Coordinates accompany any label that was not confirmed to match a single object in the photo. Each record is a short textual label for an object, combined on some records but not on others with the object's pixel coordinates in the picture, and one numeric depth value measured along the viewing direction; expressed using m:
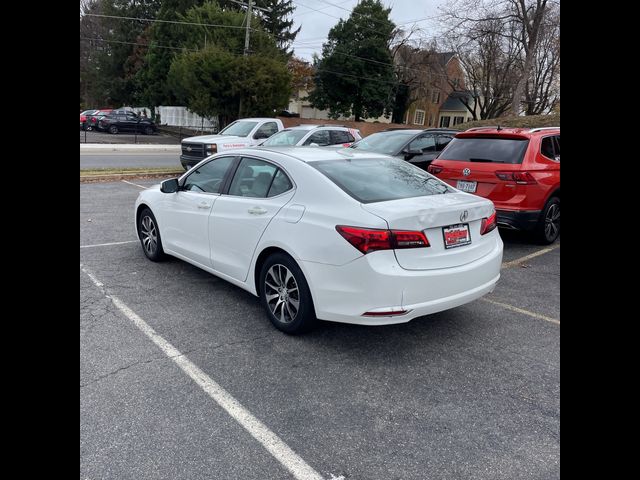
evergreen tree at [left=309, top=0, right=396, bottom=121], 41.09
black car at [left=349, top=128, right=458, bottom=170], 10.12
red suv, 6.84
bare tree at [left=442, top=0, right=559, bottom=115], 29.72
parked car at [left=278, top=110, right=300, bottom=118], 42.16
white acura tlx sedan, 3.59
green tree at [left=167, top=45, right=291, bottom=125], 31.80
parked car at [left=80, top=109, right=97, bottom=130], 36.67
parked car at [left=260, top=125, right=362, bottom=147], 13.85
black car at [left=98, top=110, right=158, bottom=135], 36.72
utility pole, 32.17
